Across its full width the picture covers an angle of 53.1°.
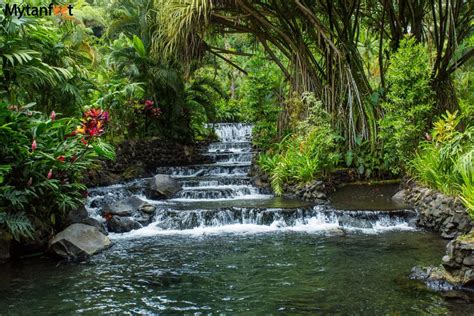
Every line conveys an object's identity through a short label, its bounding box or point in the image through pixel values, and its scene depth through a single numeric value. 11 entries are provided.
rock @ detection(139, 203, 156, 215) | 9.20
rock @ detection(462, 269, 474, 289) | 5.02
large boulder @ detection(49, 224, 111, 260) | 6.89
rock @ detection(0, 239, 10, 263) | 6.69
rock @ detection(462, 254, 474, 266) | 5.12
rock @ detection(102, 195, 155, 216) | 9.26
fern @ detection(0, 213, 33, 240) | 6.38
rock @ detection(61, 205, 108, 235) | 7.68
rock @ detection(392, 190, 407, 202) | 9.41
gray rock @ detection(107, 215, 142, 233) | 8.52
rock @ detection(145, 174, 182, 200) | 11.18
